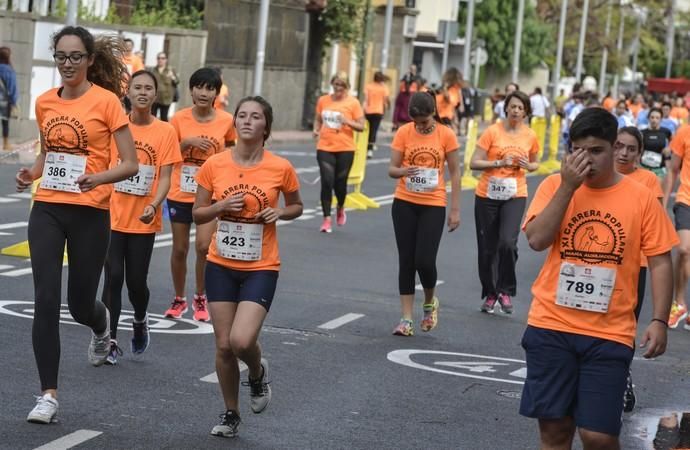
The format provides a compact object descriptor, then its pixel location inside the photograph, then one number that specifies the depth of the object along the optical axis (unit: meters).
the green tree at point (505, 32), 76.81
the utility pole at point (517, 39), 59.47
